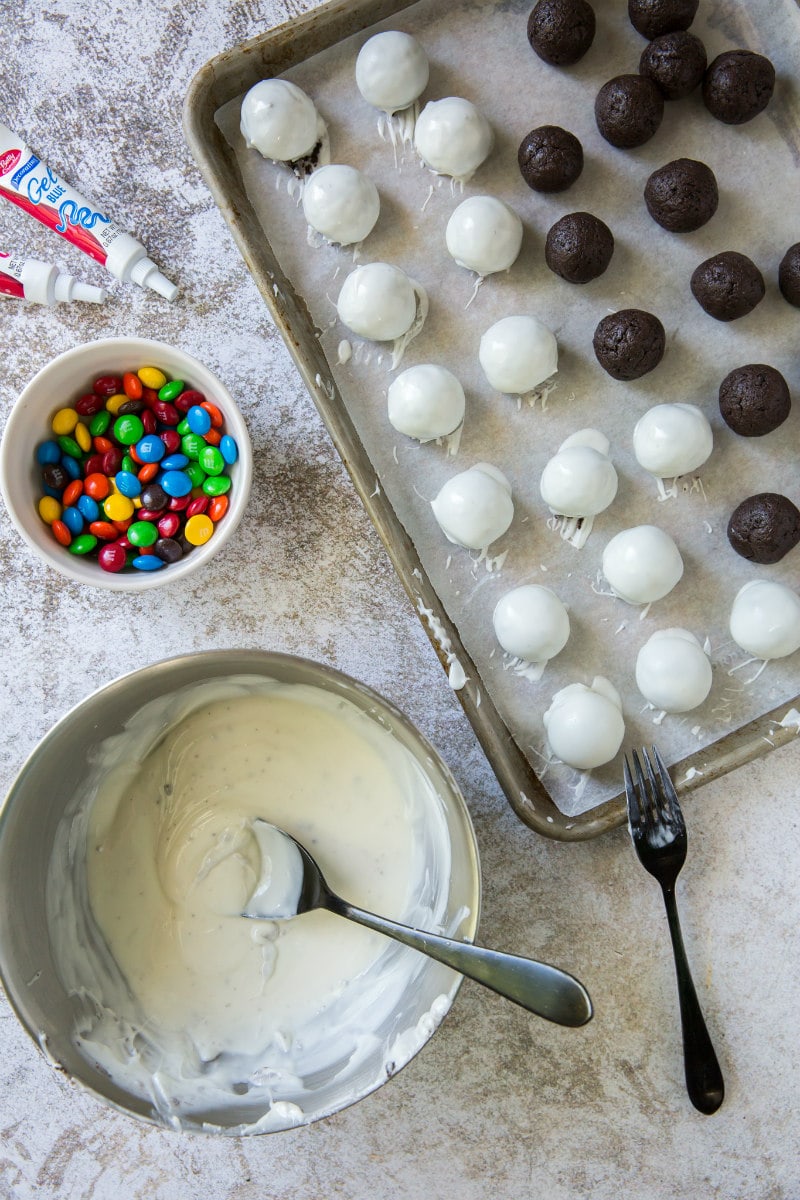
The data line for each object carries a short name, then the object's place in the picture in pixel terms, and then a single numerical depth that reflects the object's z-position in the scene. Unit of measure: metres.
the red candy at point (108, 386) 0.81
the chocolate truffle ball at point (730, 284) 0.79
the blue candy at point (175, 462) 0.81
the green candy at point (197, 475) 0.81
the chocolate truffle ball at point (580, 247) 0.79
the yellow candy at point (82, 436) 0.81
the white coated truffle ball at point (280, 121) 0.79
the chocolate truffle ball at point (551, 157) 0.79
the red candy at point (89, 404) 0.81
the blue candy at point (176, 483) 0.81
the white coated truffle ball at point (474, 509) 0.80
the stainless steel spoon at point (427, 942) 0.71
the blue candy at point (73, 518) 0.81
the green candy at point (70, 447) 0.81
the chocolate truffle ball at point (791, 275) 0.79
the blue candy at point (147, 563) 0.80
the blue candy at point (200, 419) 0.80
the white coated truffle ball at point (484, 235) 0.80
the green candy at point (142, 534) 0.81
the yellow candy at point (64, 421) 0.81
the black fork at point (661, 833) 0.79
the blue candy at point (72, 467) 0.81
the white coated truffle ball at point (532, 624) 0.80
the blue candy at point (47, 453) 0.81
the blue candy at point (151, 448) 0.81
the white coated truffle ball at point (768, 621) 0.79
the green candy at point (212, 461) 0.81
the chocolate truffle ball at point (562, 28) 0.79
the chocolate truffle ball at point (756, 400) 0.79
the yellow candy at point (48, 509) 0.81
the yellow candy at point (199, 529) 0.80
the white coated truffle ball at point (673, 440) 0.79
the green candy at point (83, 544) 0.81
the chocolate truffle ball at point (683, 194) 0.79
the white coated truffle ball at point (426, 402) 0.80
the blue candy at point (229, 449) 0.80
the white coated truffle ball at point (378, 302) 0.80
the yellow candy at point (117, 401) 0.81
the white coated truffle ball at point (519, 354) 0.80
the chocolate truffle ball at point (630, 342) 0.79
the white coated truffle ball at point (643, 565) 0.80
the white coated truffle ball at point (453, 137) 0.80
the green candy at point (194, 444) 0.81
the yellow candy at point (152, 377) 0.81
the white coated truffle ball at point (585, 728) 0.79
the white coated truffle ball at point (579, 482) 0.80
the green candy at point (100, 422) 0.81
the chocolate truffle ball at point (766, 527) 0.79
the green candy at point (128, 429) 0.81
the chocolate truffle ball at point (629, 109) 0.79
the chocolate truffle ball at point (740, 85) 0.79
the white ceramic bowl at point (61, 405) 0.79
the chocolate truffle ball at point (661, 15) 0.79
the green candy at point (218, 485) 0.80
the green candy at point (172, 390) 0.81
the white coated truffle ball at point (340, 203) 0.80
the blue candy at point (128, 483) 0.81
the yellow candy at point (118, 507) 0.81
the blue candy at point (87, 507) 0.81
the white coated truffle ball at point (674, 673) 0.80
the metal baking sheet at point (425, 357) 0.80
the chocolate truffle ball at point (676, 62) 0.79
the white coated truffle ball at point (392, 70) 0.79
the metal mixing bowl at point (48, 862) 0.74
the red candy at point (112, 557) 0.81
